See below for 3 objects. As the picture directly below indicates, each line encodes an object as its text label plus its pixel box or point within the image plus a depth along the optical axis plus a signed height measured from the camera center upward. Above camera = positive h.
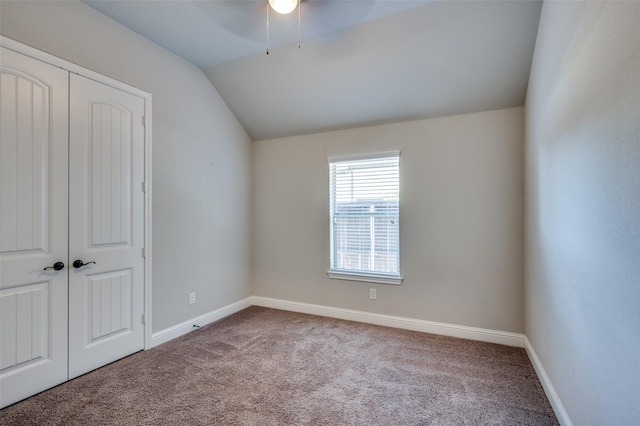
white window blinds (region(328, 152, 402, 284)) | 3.38 -0.05
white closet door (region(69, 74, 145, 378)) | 2.30 -0.09
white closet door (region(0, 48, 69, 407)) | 1.94 -0.08
